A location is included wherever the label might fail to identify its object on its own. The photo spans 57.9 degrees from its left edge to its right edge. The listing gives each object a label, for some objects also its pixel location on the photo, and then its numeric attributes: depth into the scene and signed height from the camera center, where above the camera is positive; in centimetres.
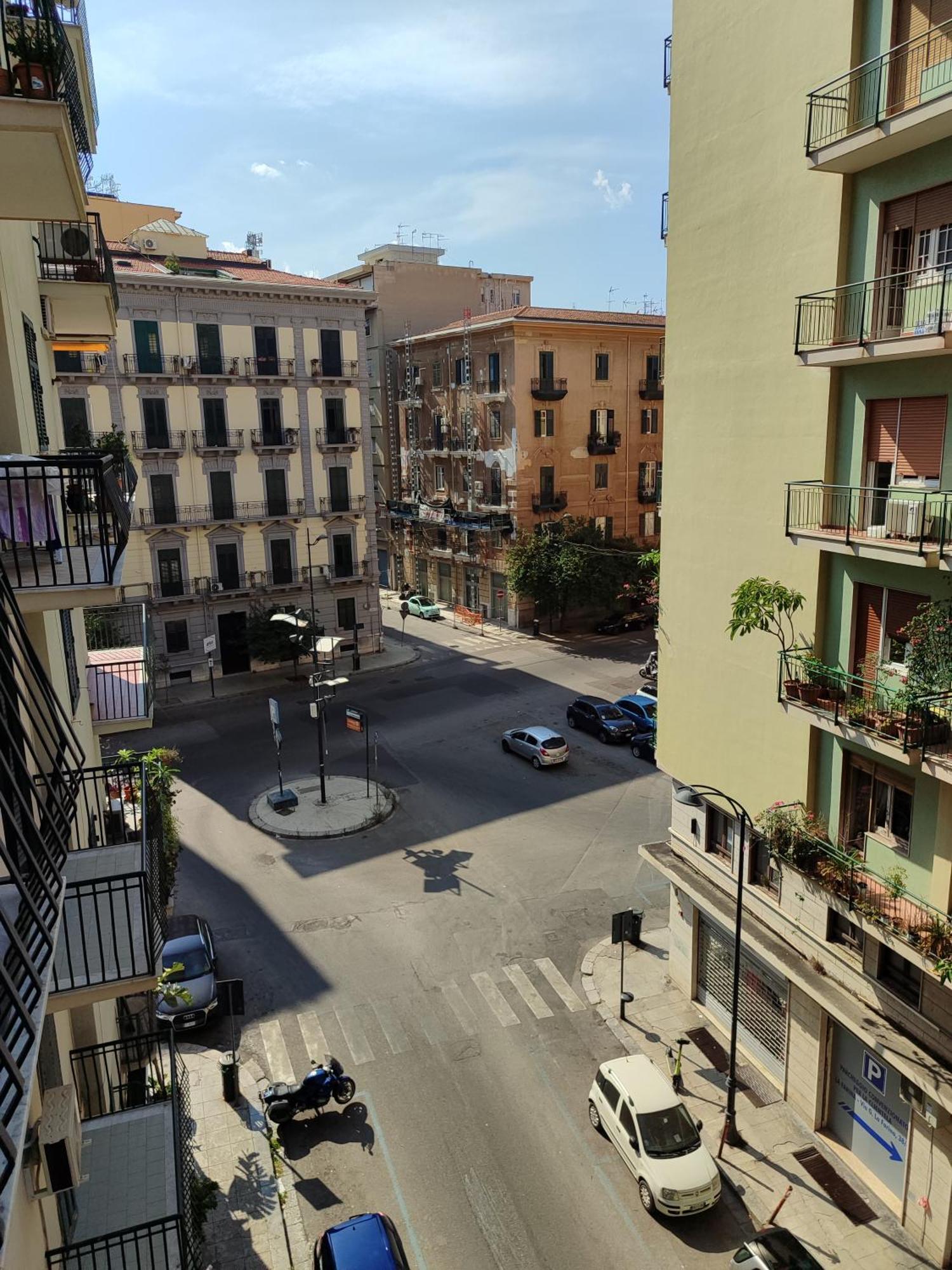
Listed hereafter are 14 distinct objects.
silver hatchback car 3003 -1024
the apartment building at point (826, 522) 1127 -119
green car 5425 -965
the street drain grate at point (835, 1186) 1338 -1175
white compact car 1318 -1098
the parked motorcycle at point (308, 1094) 1505 -1102
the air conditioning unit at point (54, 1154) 694 -548
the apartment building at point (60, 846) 470 -242
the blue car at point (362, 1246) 1164 -1069
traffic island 2594 -1096
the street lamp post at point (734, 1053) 1405 -1026
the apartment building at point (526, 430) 4719 +111
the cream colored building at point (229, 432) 3725 +116
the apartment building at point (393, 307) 5819 +988
